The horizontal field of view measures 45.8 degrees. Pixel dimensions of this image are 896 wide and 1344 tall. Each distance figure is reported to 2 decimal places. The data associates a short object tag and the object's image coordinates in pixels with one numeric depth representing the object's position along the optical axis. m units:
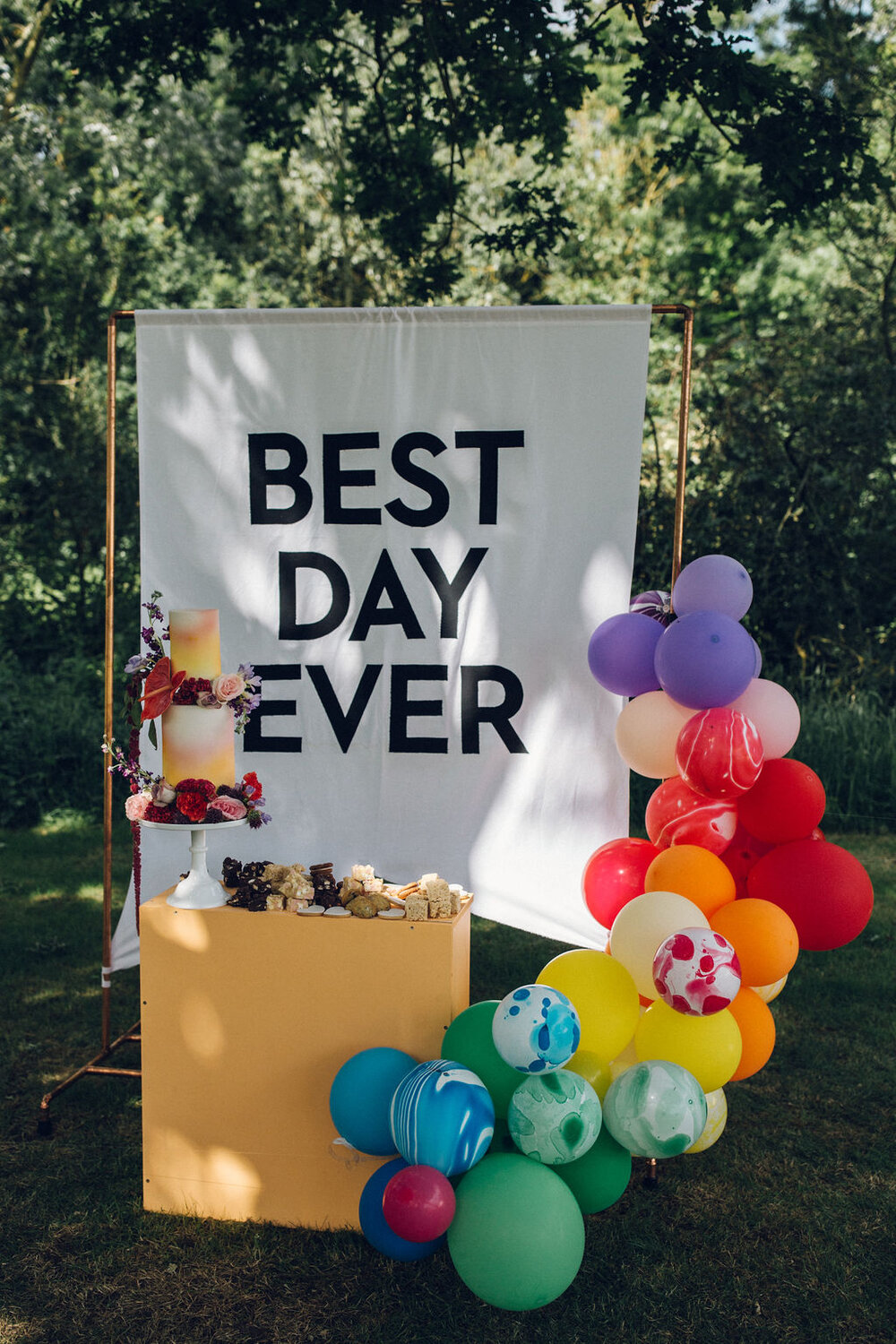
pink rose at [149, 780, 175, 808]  2.60
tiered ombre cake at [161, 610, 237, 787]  2.61
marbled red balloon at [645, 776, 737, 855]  2.65
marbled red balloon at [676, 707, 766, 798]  2.46
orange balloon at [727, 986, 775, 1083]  2.49
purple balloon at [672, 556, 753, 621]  2.63
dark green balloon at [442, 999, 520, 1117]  2.31
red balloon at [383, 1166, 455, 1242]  2.06
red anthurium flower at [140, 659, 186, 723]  2.57
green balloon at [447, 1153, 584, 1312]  2.04
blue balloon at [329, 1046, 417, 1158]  2.31
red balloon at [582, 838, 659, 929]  2.76
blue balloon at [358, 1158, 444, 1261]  2.21
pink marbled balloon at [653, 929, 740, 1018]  2.23
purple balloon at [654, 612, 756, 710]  2.48
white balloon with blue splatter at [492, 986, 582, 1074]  2.15
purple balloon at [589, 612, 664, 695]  2.76
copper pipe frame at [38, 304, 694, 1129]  2.95
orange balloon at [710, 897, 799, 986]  2.42
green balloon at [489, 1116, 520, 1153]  2.29
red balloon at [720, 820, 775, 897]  2.74
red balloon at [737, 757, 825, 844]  2.56
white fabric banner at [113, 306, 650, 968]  3.03
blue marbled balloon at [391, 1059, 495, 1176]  2.14
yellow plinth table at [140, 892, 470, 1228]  2.49
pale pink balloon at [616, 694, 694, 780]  2.70
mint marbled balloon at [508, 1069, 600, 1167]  2.17
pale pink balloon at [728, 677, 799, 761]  2.61
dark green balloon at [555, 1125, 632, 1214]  2.26
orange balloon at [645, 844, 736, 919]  2.53
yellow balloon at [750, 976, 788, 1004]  2.63
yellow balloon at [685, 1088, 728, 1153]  2.56
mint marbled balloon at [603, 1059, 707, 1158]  2.19
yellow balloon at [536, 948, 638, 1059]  2.39
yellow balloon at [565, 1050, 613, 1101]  2.37
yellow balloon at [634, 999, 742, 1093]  2.32
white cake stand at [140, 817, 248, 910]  2.59
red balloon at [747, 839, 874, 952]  2.48
